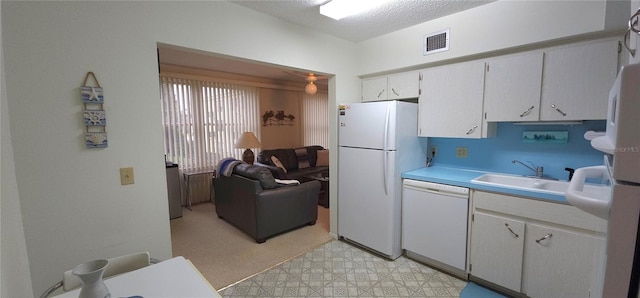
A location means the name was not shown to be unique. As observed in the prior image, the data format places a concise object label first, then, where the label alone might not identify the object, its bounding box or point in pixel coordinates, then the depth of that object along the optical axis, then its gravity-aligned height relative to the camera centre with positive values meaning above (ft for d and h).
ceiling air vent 8.15 +2.60
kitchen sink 7.14 -1.65
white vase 3.02 -1.79
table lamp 15.26 -0.96
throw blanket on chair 11.83 -1.78
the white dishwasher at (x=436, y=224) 7.65 -3.04
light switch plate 5.67 -1.01
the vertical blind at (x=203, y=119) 14.25 +0.51
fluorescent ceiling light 7.05 +3.25
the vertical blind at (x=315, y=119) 20.78 +0.59
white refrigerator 8.61 -1.33
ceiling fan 13.99 +2.04
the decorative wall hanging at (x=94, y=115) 5.16 +0.28
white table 3.60 -2.23
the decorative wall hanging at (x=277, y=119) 18.11 +0.57
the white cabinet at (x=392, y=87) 9.18 +1.43
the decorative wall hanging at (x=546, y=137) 7.32 -0.37
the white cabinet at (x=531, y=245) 5.98 -2.99
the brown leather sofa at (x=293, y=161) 16.26 -2.23
